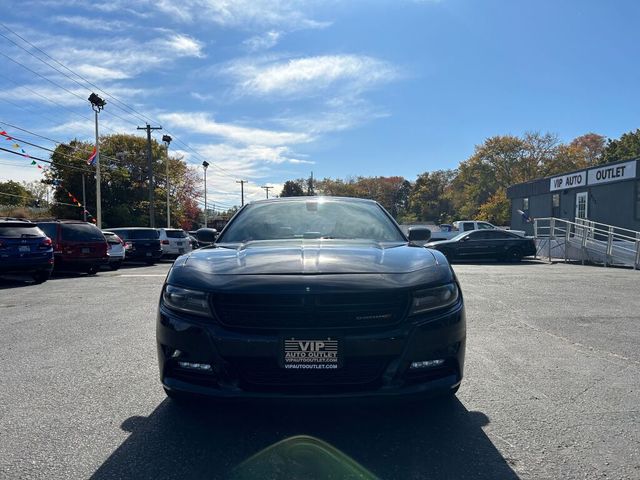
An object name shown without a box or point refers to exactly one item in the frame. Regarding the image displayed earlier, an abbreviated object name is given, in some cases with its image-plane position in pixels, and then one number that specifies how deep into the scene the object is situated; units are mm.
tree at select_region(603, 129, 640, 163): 49812
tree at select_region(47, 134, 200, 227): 49188
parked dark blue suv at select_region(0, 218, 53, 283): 11477
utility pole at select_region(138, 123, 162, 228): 36516
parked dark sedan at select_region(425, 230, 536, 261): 19562
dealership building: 22203
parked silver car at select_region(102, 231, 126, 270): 16984
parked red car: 14102
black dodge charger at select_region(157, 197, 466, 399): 2773
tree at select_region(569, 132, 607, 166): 62225
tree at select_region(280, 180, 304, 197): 93312
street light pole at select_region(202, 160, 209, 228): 59456
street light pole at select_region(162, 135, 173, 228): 45719
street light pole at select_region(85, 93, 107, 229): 29781
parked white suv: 22008
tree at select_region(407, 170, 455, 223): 81750
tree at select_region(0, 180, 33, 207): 75562
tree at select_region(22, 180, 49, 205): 84888
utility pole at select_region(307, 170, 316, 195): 93875
